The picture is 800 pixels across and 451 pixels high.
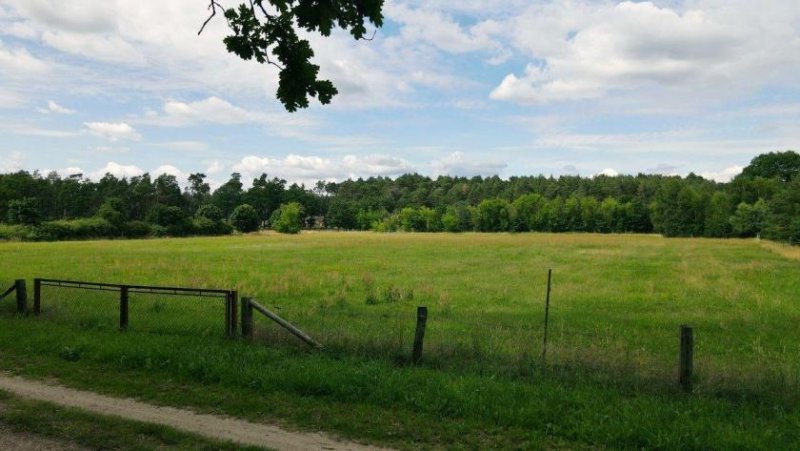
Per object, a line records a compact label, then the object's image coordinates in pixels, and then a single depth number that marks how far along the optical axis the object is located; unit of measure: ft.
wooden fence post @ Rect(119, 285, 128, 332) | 39.70
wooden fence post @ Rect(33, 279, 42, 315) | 45.21
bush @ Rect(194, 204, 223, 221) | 387.34
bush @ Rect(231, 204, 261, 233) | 414.80
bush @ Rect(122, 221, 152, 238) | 323.98
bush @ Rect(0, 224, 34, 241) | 258.47
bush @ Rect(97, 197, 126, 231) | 320.09
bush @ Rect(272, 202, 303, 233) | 412.63
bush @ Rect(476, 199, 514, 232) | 504.84
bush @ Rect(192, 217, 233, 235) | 355.36
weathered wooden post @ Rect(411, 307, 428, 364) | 30.71
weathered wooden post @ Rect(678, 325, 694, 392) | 26.37
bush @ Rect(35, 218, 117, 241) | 275.59
